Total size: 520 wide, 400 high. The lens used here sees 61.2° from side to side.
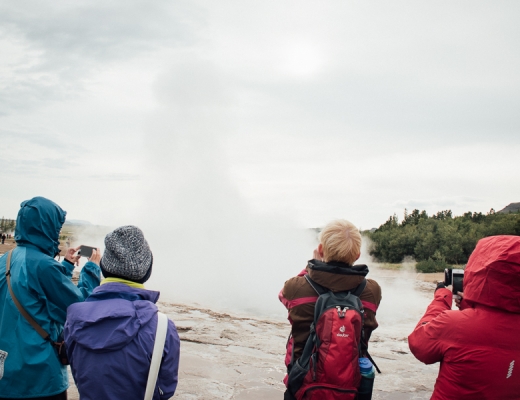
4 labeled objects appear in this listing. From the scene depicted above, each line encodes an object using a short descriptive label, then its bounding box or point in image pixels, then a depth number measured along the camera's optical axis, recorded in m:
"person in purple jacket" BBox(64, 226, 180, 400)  2.30
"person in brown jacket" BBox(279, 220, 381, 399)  2.80
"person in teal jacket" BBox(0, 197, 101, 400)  2.75
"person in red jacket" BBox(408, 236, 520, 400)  2.46
